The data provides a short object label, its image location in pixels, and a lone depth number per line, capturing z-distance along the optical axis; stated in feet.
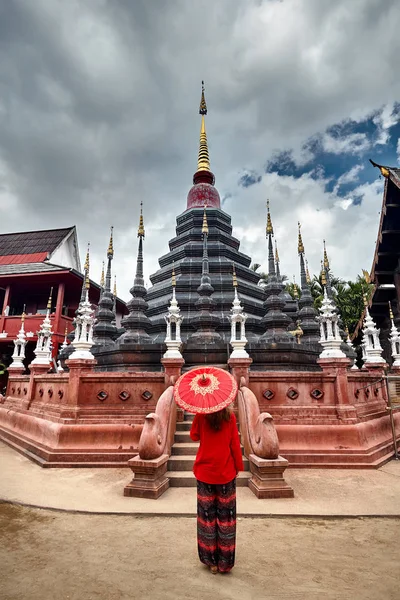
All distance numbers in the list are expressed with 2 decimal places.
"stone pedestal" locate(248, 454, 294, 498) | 20.11
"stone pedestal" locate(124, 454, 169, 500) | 20.13
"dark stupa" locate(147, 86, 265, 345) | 47.21
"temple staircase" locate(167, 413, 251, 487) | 22.47
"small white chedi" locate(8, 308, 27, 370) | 50.49
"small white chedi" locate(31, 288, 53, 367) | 40.34
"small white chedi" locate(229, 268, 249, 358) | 30.09
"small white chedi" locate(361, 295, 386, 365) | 39.17
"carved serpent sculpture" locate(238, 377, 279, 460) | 20.98
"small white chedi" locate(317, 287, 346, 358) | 29.94
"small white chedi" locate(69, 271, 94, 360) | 30.81
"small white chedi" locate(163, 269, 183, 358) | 30.42
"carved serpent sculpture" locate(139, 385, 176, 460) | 20.83
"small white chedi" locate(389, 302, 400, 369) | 43.16
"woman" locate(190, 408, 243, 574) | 12.37
